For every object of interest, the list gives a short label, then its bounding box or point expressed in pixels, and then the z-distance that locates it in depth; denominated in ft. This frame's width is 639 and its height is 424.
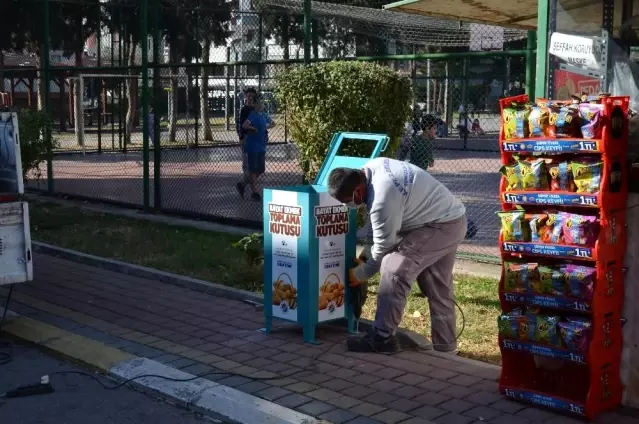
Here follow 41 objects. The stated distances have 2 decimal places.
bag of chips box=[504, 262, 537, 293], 17.07
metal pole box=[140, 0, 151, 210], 42.50
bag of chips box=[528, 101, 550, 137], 16.92
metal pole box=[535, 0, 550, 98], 20.77
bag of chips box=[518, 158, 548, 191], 17.04
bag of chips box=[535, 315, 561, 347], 16.78
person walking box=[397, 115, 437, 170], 34.78
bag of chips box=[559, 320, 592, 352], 16.33
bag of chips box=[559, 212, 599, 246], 16.29
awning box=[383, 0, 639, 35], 20.61
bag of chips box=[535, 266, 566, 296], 16.56
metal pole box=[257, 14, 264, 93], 52.15
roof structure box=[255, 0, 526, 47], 61.16
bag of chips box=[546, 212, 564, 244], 16.71
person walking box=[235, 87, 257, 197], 47.37
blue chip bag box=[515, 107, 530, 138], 17.29
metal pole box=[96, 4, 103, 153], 77.15
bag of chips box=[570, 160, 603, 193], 16.19
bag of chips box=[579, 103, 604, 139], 16.12
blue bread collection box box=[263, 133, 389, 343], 21.44
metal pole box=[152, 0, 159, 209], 42.75
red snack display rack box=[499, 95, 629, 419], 16.33
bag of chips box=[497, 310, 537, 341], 17.19
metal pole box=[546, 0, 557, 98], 20.59
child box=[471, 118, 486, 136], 72.60
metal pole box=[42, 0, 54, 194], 49.42
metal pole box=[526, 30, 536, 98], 27.66
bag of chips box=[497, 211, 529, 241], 17.37
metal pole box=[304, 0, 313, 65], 35.12
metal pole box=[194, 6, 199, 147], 66.44
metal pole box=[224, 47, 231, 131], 64.99
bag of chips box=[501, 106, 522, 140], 17.49
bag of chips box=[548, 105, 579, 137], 16.44
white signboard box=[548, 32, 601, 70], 18.51
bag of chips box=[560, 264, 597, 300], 16.20
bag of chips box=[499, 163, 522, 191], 17.47
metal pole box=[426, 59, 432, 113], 59.31
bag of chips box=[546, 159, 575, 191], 16.63
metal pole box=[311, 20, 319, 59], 35.60
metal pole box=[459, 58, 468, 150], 52.38
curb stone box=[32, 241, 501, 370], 21.61
